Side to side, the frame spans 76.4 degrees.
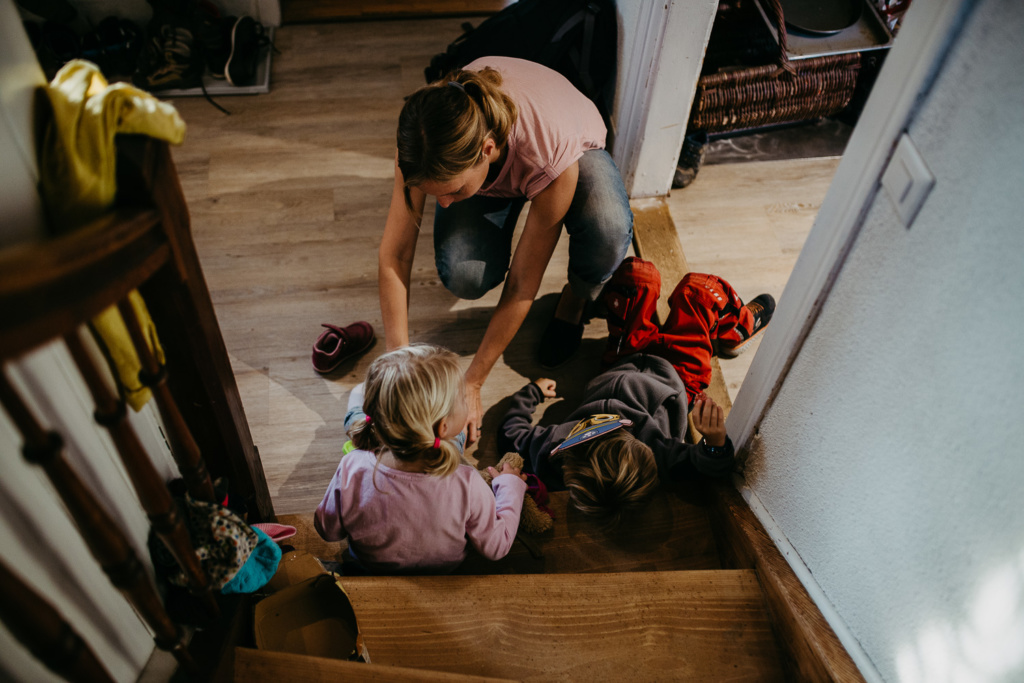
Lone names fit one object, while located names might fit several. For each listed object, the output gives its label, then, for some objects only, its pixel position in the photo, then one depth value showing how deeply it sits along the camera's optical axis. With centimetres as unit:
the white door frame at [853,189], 77
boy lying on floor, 138
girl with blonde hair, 117
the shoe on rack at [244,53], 255
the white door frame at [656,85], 183
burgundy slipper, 181
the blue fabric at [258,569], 94
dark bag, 191
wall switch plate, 81
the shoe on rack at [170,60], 250
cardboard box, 108
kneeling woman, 125
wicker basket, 222
